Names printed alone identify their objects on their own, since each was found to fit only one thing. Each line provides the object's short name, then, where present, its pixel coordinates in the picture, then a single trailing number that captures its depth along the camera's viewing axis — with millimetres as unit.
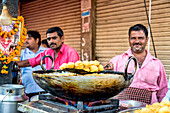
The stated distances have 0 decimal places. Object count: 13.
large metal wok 1297
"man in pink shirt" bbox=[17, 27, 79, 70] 3160
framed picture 2452
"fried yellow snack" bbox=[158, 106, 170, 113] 1039
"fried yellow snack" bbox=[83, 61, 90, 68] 1691
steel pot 1830
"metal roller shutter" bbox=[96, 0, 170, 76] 4098
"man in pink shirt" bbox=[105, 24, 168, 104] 2770
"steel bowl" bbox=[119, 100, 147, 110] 1609
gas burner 1381
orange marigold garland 2441
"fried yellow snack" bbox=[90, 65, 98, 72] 1693
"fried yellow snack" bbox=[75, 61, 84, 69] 1655
